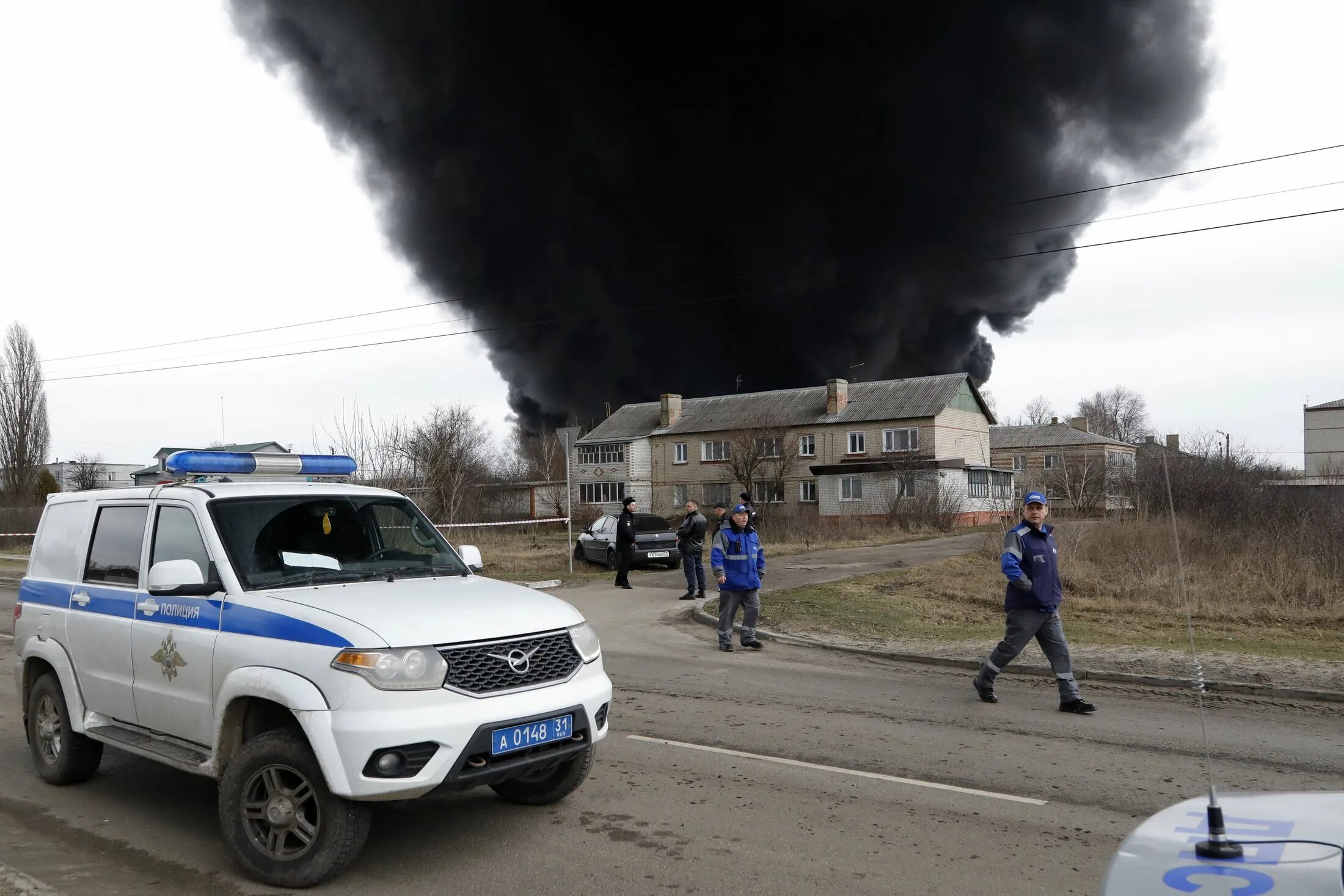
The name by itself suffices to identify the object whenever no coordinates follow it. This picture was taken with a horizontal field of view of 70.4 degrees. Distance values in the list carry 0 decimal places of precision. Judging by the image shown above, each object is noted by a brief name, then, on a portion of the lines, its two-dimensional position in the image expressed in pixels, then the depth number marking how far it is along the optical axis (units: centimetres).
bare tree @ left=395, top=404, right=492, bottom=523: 2561
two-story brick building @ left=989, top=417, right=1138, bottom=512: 3081
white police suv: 442
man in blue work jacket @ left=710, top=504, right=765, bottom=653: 1205
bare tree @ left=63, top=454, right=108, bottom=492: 5115
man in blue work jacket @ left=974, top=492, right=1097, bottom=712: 856
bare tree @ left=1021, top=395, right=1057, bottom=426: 10512
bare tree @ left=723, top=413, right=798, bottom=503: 5644
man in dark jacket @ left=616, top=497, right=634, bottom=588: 1983
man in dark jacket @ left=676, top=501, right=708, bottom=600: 1766
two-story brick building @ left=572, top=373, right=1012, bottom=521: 5434
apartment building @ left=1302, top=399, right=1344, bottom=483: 6525
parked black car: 2389
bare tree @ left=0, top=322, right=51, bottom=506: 5631
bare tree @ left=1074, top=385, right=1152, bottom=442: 9950
